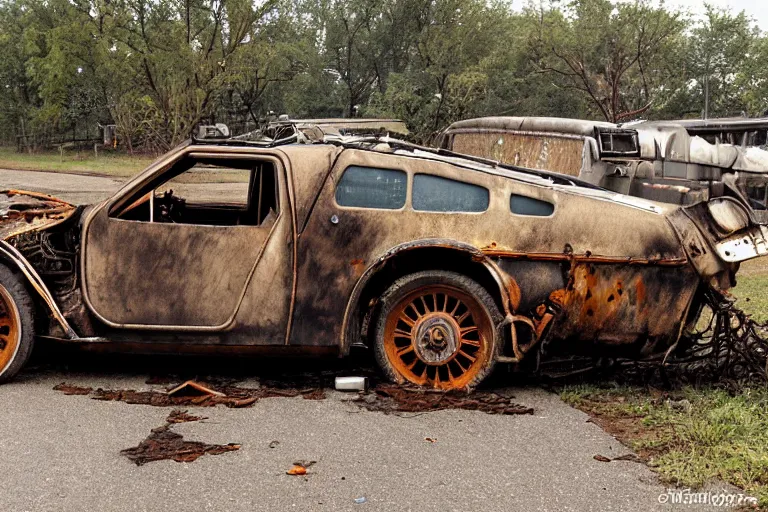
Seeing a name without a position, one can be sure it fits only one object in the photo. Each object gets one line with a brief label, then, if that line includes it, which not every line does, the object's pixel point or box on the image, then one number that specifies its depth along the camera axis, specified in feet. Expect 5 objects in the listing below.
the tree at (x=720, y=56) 135.74
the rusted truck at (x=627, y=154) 33.19
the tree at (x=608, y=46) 115.96
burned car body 17.37
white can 17.72
